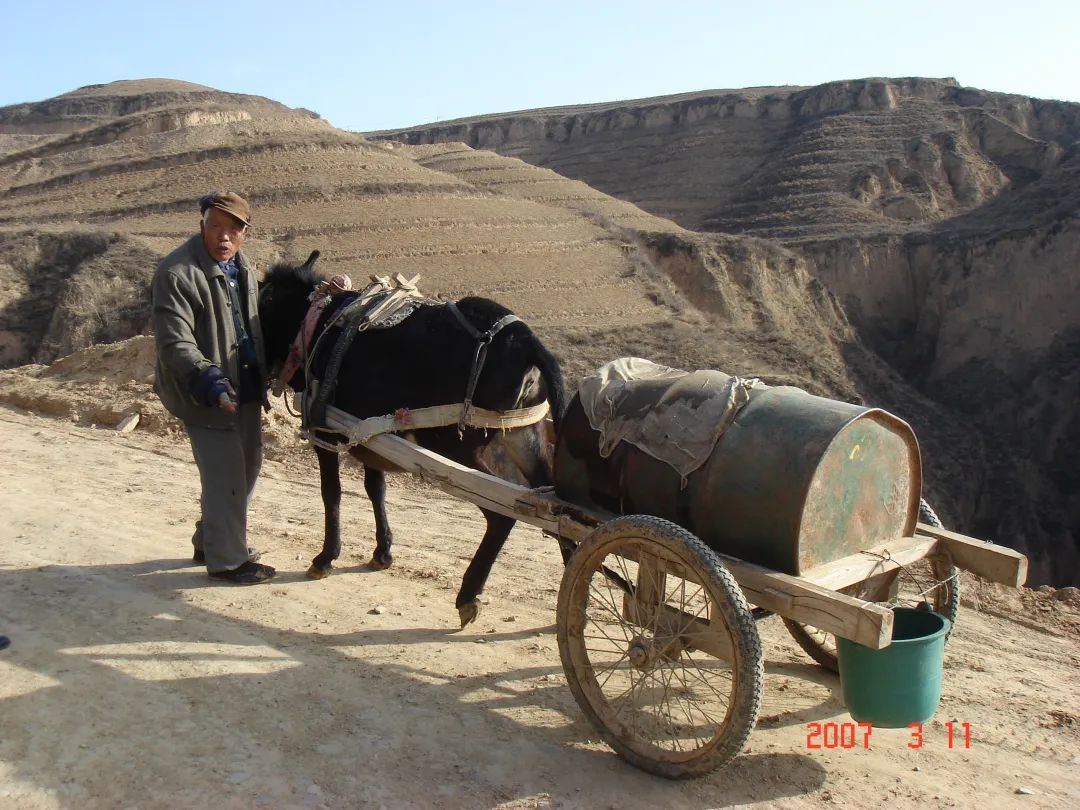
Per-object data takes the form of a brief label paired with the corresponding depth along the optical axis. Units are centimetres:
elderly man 435
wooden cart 284
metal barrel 303
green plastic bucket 295
